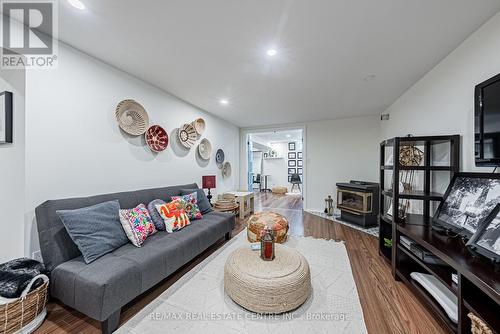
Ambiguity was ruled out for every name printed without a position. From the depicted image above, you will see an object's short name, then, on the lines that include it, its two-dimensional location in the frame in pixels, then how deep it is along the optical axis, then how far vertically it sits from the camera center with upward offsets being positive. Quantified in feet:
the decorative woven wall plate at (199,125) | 12.36 +2.72
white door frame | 17.02 +1.97
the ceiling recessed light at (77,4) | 4.73 +4.11
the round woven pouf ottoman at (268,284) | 4.91 -3.15
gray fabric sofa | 4.50 -2.77
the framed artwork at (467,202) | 4.69 -0.95
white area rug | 4.71 -4.02
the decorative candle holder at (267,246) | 5.70 -2.44
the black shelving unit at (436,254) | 3.72 -2.06
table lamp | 12.51 -1.07
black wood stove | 12.42 -2.55
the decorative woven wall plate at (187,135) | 11.29 +1.90
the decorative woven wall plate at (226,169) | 16.03 -0.30
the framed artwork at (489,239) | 3.95 -1.59
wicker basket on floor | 4.09 -3.35
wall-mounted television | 4.64 +1.17
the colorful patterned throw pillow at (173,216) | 7.72 -2.13
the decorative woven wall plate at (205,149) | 12.98 +1.23
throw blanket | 4.27 -2.71
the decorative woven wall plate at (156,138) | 9.25 +1.40
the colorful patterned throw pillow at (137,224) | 6.41 -2.10
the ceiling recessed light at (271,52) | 6.62 +4.08
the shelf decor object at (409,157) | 7.41 +0.40
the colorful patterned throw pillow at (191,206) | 9.10 -1.97
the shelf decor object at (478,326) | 3.39 -2.95
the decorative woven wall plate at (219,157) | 15.05 +0.73
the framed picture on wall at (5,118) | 5.29 +1.31
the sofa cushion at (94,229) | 5.36 -1.94
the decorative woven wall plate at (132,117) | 7.98 +2.17
